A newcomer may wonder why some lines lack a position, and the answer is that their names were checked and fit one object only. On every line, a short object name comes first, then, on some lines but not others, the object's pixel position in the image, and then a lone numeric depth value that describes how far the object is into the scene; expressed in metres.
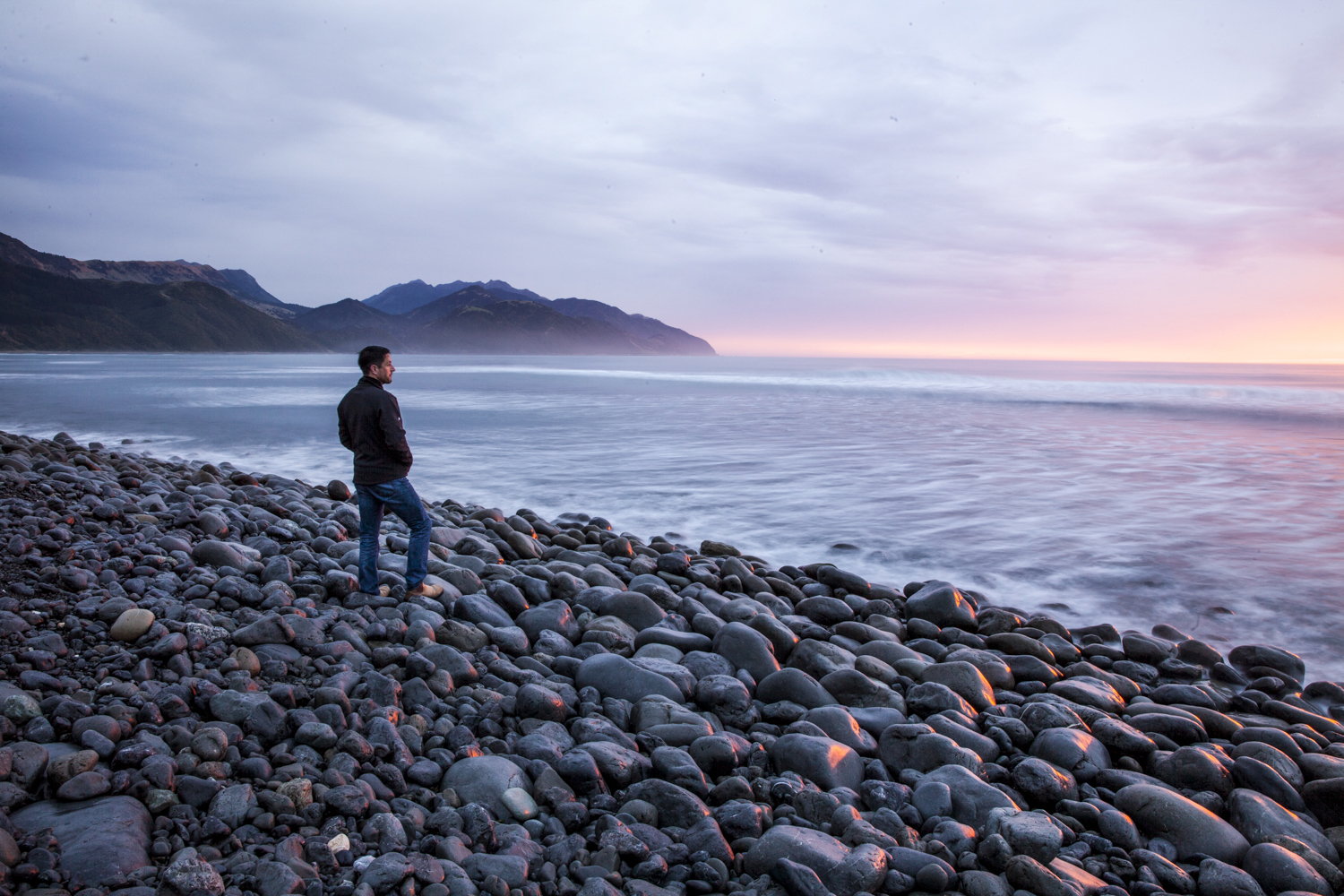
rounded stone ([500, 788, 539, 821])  3.09
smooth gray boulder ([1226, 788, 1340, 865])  3.29
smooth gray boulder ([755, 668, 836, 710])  4.36
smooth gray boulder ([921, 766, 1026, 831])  3.29
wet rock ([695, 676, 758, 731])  4.20
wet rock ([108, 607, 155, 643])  3.97
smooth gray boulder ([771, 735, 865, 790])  3.53
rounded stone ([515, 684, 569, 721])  3.88
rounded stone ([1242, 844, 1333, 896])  2.97
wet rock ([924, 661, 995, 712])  4.53
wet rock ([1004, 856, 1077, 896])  2.78
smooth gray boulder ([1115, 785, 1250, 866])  3.18
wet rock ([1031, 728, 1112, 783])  3.76
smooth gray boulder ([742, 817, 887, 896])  2.77
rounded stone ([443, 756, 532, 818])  3.14
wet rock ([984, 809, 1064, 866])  3.01
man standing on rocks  5.06
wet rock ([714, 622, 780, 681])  4.73
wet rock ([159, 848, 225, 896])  2.42
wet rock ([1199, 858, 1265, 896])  2.93
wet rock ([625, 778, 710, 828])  3.15
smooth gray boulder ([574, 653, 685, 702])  4.24
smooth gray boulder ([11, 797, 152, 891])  2.47
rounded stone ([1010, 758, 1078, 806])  3.53
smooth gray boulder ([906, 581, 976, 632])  6.22
